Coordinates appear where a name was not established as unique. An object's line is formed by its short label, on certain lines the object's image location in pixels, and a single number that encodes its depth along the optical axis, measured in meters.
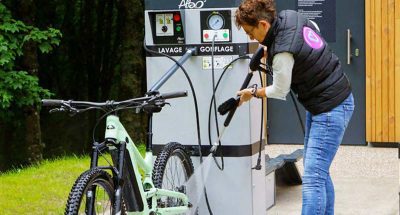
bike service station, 8.11
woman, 6.67
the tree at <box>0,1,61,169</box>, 15.98
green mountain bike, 6.03
